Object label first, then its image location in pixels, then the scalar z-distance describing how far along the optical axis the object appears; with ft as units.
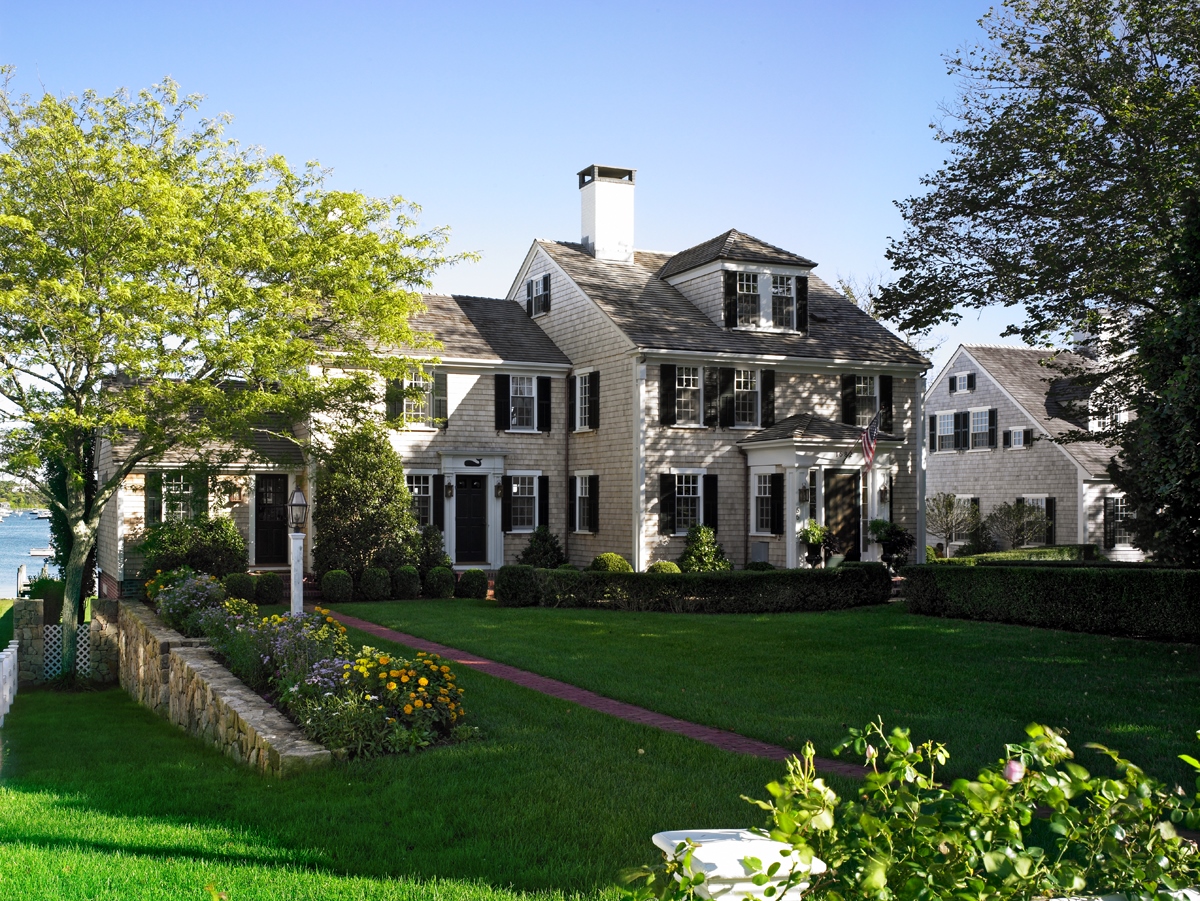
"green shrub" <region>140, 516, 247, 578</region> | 67.46
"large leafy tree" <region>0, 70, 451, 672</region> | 53.72
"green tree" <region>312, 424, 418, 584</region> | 69.72
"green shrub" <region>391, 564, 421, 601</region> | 69.31
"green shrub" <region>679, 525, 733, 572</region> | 75.10
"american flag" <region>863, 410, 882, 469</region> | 71.10
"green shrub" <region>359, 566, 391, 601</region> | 67.82
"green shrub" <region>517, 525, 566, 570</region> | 79.20
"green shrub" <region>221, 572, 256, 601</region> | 63.16
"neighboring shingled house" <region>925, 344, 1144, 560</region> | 104.78
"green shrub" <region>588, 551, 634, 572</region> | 68.90
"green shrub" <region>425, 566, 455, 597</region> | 70.08
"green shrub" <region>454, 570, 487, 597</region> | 69.97
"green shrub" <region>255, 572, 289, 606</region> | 64.59
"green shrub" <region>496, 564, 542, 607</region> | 63.93
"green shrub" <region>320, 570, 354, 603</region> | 66.49
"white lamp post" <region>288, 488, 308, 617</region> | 40.32
